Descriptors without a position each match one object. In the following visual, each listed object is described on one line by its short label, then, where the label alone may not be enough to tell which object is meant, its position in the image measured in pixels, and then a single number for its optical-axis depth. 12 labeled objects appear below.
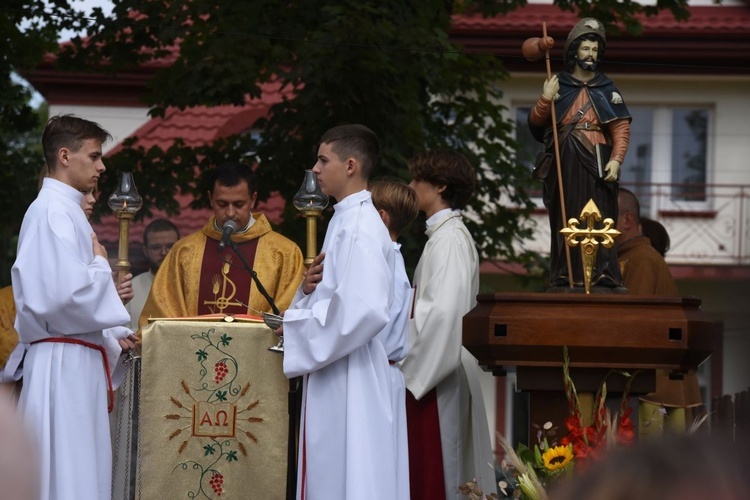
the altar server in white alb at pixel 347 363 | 11.34
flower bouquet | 10.26
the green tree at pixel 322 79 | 21.75
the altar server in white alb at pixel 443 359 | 14.07
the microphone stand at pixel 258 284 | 12.12
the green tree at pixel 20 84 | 23.12
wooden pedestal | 11.80
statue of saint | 13.05
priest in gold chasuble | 14.09
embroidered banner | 12.24
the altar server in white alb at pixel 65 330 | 11.37
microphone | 12.25
